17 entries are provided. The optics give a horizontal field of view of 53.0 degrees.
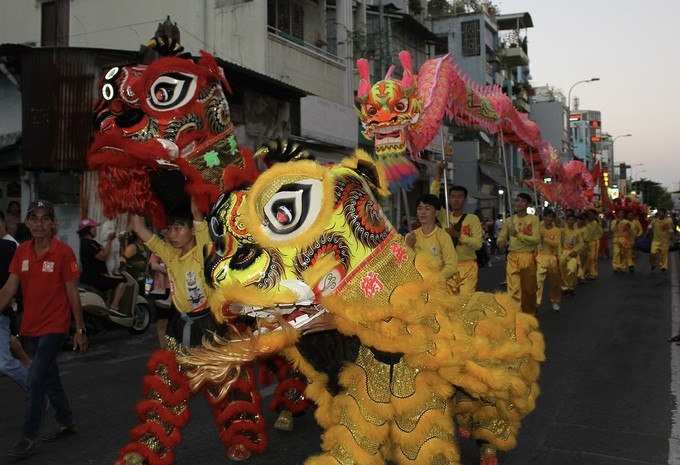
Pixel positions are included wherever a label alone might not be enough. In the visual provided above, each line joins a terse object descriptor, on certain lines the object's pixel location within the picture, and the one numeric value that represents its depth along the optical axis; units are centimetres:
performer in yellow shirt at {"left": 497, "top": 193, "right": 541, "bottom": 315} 934
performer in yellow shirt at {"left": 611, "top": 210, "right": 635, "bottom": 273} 1833
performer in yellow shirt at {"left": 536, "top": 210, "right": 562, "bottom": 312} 1110
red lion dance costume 438
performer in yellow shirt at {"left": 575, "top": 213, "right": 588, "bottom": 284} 1631
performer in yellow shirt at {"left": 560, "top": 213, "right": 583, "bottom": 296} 1362
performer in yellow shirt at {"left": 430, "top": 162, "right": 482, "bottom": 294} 726
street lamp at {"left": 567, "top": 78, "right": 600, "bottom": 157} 6599
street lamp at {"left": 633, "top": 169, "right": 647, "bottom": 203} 10086
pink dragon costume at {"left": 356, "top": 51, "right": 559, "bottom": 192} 728
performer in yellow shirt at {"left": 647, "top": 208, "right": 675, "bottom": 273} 1791
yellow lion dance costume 273
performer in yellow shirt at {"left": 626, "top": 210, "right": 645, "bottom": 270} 1847
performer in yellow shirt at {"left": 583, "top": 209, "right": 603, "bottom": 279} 1670
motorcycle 859
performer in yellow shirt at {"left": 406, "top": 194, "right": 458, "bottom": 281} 613
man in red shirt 451
